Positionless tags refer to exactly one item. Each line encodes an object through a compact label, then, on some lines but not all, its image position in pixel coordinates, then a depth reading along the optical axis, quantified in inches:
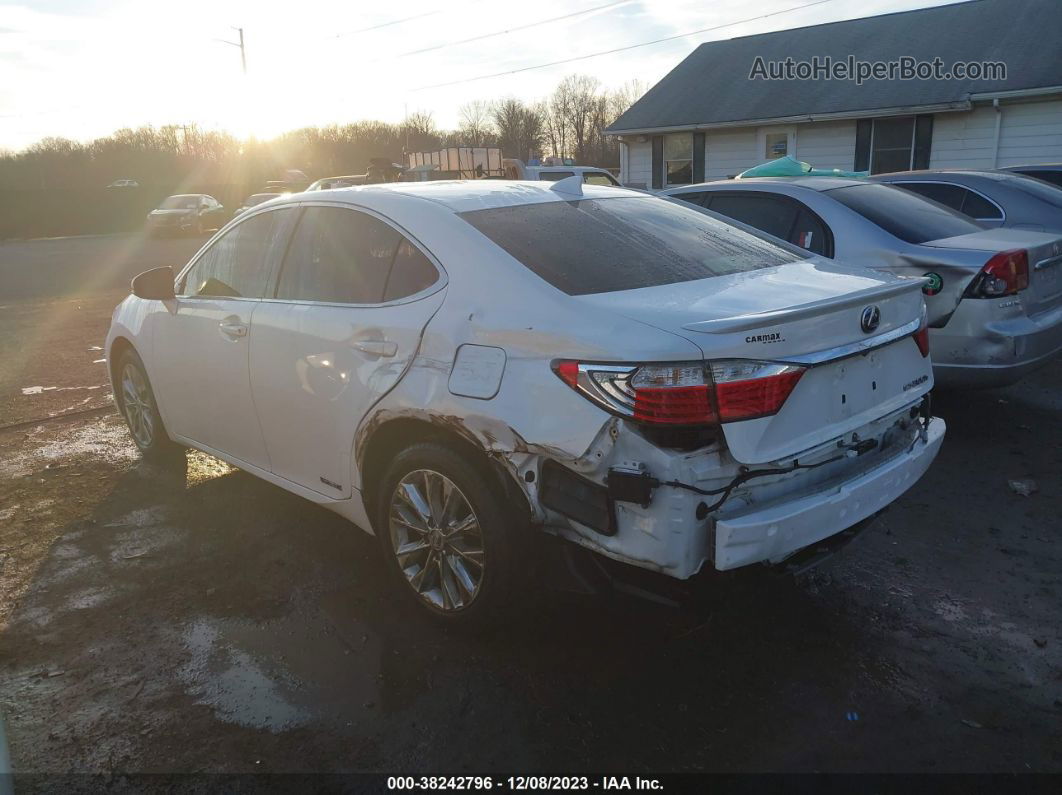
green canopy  404.2
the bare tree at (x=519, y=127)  2637.8
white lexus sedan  100.2
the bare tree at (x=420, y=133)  2071.9
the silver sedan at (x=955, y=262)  201.8
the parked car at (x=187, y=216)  1227.2
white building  718.5
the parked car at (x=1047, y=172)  394.6
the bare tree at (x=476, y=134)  2278.5
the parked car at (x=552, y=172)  670.5
